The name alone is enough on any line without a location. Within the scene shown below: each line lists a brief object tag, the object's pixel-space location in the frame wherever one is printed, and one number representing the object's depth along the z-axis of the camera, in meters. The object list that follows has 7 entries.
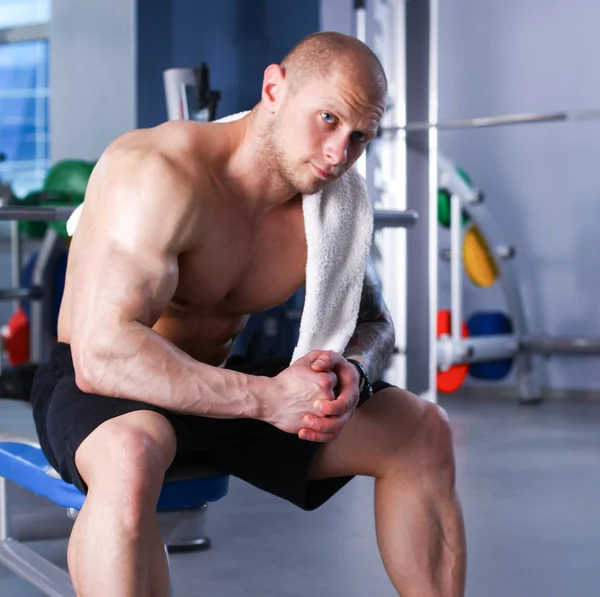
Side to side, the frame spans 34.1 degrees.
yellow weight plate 4.77
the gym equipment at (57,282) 4.77
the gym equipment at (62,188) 4.28
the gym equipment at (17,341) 4.88
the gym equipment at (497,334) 4.36
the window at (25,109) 6.06
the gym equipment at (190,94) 2.57
